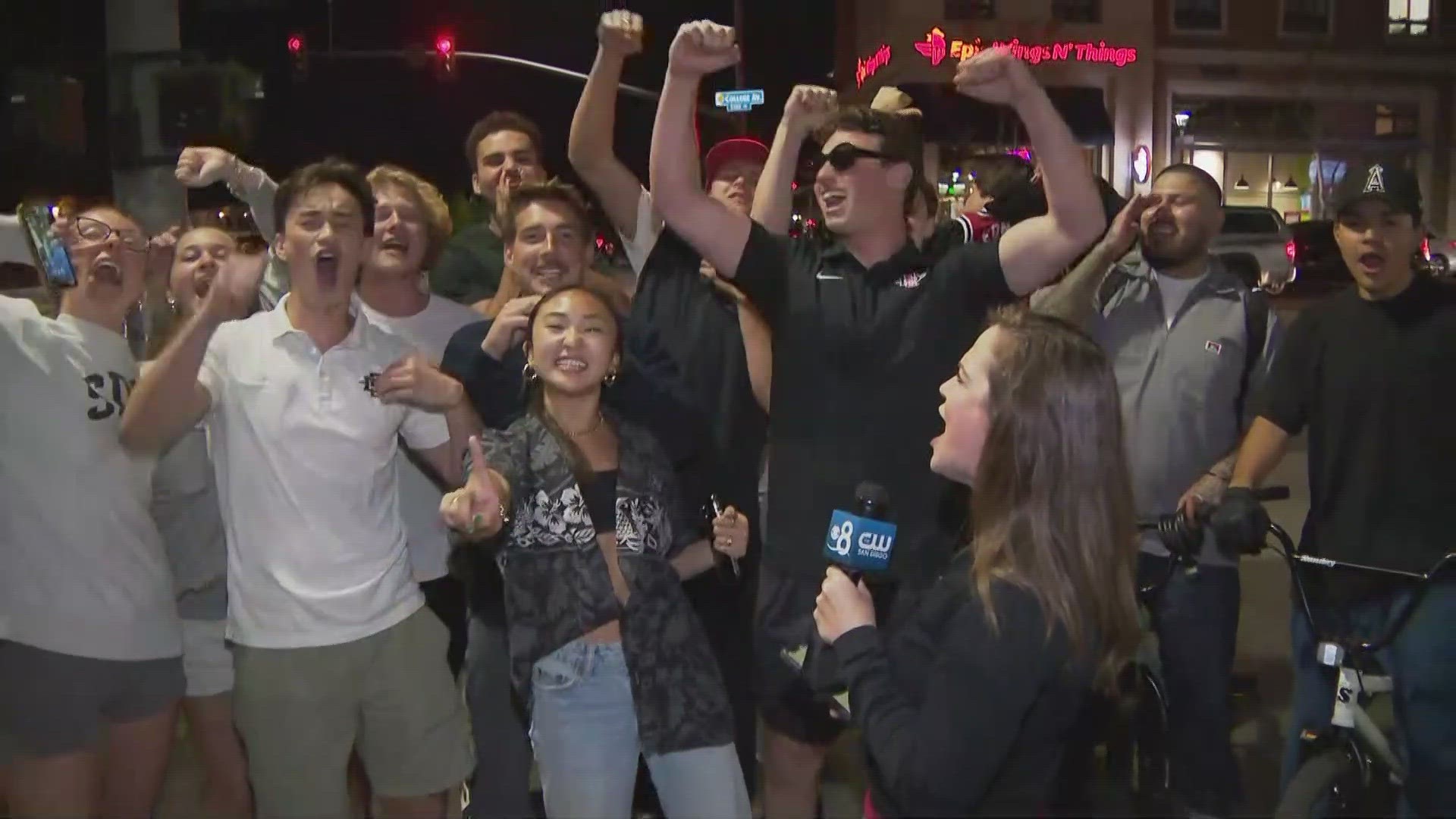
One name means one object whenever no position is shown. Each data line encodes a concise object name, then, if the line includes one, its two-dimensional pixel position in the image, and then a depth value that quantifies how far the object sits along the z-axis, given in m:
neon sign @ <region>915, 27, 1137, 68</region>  27.08
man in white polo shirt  3.03
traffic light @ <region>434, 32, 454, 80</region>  23.53
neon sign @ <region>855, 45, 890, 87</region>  26.66
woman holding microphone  2.02
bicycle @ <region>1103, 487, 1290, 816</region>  3.74
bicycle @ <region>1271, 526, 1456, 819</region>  3.43
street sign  15.00
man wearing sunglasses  3.25
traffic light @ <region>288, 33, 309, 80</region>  21.62
